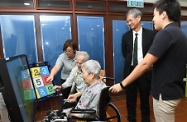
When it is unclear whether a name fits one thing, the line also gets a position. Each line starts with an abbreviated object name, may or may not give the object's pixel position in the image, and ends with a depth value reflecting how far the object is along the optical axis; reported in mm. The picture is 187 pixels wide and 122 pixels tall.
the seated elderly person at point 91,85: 1494
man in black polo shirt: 1204
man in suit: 2207
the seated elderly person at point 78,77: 1924
